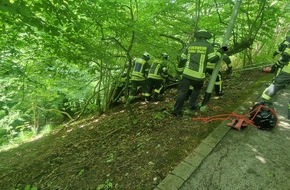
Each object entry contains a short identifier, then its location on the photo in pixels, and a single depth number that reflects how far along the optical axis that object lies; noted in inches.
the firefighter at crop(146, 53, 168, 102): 327.9
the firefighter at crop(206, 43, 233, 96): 281.4
